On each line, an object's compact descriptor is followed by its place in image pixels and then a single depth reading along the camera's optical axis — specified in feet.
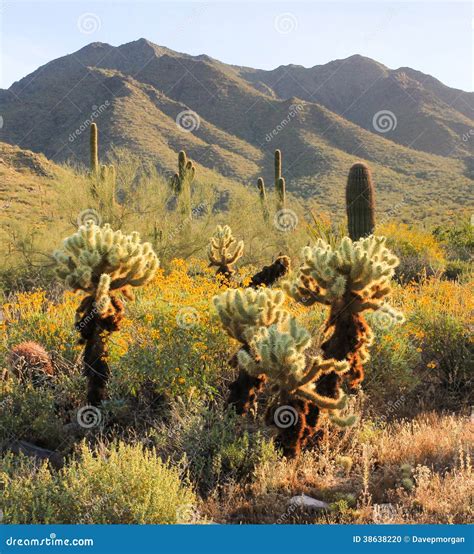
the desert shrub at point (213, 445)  16.62
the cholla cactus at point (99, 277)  19.47
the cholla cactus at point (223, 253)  37.42
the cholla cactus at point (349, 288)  18.31
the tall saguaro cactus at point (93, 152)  49.90
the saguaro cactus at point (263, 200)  61.05
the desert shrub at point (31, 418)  19.39
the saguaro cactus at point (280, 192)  64.34
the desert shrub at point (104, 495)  13.30
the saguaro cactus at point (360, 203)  45.98
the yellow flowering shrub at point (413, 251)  49.03
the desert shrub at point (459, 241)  57.93
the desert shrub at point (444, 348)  23.86
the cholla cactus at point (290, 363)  16.05
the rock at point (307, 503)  14.79
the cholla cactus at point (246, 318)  18.16
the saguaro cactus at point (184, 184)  52.40
